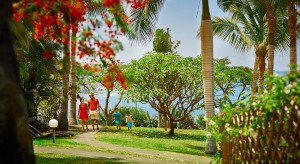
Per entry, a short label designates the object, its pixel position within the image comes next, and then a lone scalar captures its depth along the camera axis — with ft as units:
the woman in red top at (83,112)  58.13
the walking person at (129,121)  66.09
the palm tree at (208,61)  39.25
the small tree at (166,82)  57.77
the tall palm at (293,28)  50.19
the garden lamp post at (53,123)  41.71
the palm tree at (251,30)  66.95
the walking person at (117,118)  64.24
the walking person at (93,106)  57.07
